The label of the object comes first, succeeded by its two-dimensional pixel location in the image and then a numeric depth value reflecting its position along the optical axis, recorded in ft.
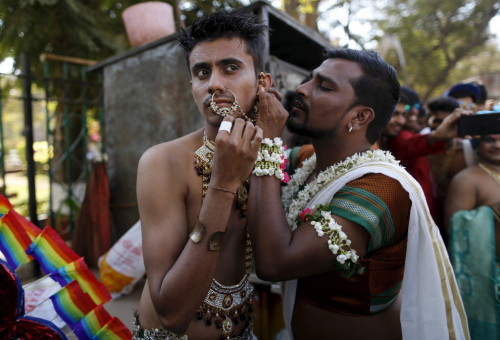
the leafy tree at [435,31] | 41.04
